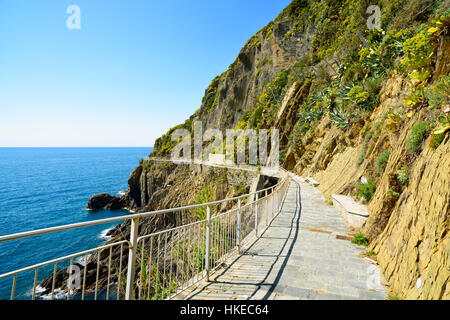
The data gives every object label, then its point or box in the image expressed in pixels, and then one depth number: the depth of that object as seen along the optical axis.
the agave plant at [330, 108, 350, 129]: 14.43
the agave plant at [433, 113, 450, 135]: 3.61
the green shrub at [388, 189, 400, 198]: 4.87
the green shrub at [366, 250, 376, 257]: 4.92
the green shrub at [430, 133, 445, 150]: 3.83
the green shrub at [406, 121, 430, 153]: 4.64
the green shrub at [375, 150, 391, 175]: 6.95
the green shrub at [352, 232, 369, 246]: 5.60
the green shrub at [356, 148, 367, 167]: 9.85
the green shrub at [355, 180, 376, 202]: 7.25
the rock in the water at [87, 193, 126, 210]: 43.78
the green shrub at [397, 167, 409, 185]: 4.73
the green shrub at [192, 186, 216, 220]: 5.52
